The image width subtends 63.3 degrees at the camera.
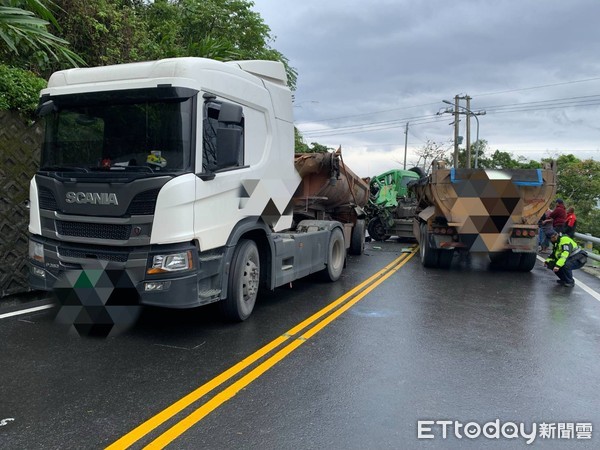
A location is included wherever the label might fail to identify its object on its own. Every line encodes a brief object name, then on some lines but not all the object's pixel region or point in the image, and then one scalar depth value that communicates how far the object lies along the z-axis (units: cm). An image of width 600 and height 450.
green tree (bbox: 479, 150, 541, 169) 5112
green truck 1712
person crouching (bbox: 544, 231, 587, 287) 913
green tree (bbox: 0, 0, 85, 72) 687
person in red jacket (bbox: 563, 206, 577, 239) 1234
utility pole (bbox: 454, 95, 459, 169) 3791
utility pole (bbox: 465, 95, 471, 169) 3818
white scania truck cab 481
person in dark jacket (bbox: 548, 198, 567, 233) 1277
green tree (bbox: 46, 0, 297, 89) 1212
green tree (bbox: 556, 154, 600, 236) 3378
